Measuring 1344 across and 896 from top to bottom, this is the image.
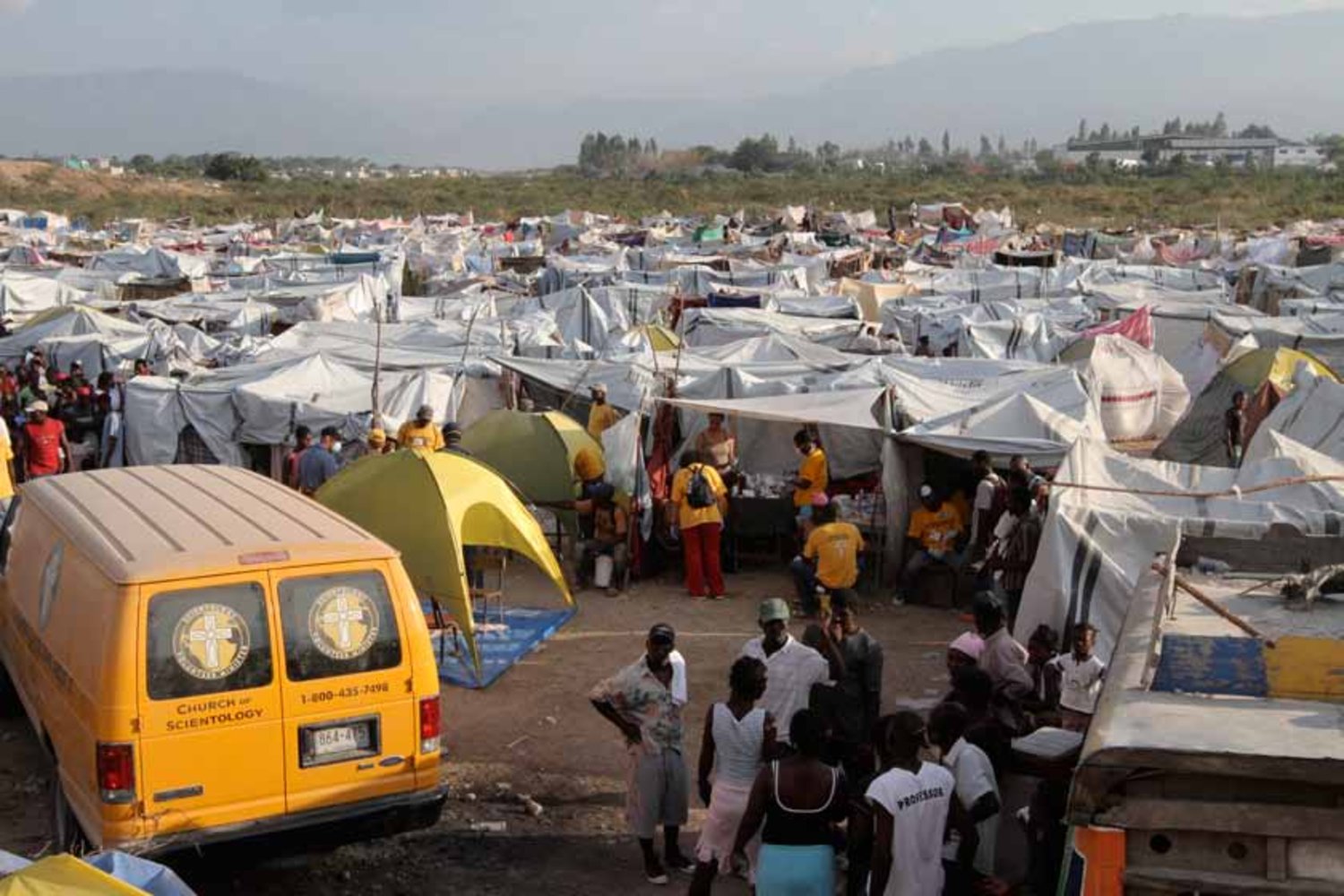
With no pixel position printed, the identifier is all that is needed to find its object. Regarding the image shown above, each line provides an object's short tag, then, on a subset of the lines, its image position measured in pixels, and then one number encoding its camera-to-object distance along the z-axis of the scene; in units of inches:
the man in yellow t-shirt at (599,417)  612.4
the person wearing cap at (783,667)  291.6
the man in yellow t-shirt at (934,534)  509.4
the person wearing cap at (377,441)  565.3
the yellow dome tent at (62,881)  162.7
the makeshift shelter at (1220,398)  677.3
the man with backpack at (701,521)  519.8
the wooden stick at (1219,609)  203.3
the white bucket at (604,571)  537.3
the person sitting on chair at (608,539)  541.6
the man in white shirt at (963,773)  237.3
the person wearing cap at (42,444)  599.2
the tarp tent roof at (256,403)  634.2
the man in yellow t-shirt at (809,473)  538.6
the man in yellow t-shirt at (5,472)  473.3
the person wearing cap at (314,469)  550.9
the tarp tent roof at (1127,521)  359.6
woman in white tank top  265.9
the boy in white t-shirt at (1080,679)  309.6
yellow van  256.1
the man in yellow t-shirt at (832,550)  451.8
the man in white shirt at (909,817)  225.3
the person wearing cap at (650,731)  287.9
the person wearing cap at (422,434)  559.2
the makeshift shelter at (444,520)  422.0
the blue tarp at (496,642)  438.3
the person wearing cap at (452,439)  551.2
